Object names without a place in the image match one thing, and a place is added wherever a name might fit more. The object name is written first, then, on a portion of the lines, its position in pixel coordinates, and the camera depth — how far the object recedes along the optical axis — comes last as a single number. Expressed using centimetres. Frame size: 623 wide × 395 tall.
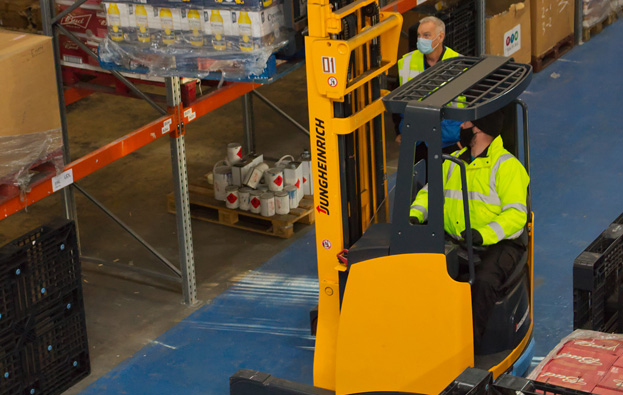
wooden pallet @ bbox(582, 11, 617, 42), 1452
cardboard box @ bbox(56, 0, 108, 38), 743
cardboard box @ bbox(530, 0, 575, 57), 1327
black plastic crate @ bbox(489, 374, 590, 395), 392
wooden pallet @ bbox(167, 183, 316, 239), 947
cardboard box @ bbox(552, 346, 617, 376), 462
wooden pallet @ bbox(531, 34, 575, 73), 1345
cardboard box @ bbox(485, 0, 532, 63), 1240
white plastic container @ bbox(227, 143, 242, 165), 1018
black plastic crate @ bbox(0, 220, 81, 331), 684
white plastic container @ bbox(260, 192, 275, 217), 944
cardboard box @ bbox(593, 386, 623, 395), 439
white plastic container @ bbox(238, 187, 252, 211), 964
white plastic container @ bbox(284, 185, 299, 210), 963
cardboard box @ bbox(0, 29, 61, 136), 654
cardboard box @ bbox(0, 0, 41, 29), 980
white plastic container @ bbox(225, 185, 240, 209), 966
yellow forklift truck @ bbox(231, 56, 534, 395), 567
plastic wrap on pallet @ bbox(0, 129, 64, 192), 662
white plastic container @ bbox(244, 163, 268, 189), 979
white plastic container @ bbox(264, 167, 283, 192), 968
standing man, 786
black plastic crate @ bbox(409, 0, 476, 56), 1154
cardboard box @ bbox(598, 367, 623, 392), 443
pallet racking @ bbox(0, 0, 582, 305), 710
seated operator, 599
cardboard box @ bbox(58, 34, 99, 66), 777
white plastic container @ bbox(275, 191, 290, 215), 947
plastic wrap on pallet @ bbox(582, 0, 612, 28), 1436
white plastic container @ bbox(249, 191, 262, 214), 959
